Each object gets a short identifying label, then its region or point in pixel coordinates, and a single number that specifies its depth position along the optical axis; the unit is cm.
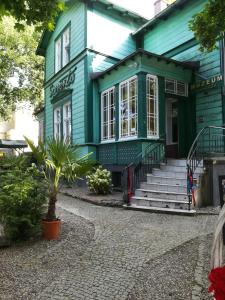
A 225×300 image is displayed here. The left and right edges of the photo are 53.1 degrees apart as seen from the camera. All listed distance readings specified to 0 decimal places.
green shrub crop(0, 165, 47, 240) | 413
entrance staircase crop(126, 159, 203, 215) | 620
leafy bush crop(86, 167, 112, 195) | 819
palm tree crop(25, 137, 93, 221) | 442
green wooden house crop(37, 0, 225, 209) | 808
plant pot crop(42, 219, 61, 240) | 436
